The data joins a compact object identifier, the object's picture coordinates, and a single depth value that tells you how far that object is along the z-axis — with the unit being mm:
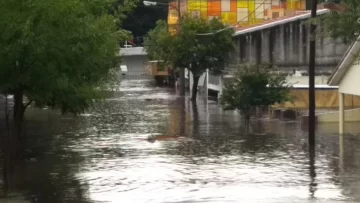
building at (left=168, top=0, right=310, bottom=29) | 79250
